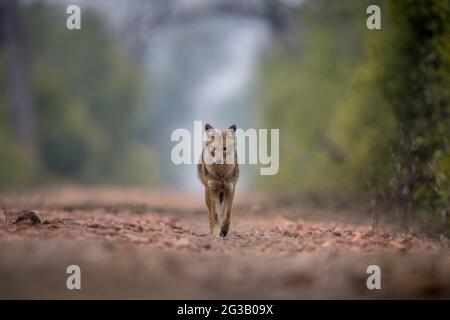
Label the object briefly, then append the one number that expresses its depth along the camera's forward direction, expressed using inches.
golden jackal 429.7
